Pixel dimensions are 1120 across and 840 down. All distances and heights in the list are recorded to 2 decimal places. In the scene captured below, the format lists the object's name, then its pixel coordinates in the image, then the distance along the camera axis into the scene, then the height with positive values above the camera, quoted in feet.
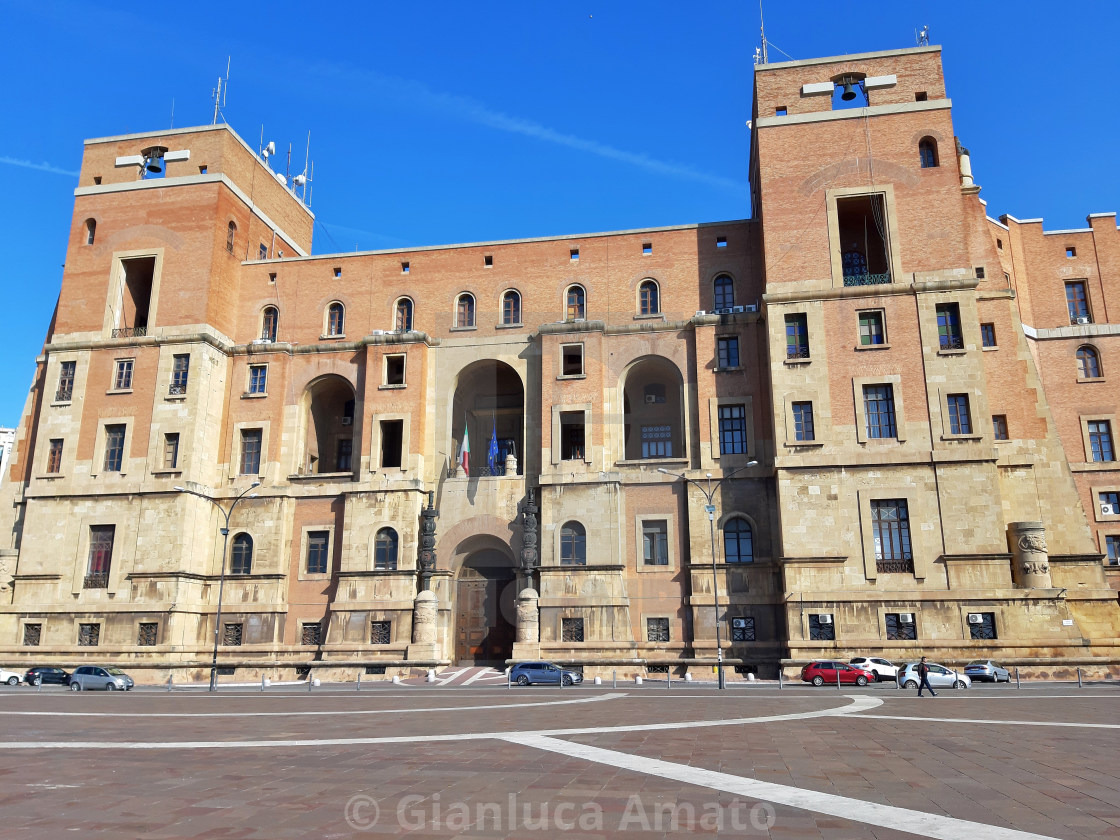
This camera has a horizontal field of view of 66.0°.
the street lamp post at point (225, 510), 123.34 +18.04
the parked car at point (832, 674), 105.70 -6.57
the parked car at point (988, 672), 107.45 -6.57
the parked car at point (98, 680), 114.42 -7.53
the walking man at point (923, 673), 85.20 -5.22
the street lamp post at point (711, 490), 113.40 +19.09
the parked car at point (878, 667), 109.40 -5.92
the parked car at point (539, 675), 111.45 -6.88
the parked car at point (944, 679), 102.32 -7.11
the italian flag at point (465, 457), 140.97 +26.22
